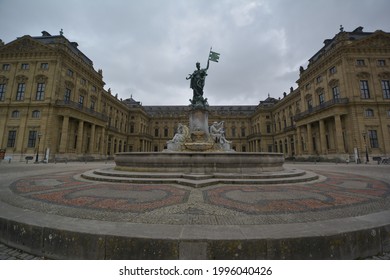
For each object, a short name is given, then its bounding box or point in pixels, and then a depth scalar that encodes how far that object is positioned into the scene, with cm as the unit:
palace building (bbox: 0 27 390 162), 2766
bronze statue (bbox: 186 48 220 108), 1587
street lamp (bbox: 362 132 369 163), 2617
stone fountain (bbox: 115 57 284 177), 913
